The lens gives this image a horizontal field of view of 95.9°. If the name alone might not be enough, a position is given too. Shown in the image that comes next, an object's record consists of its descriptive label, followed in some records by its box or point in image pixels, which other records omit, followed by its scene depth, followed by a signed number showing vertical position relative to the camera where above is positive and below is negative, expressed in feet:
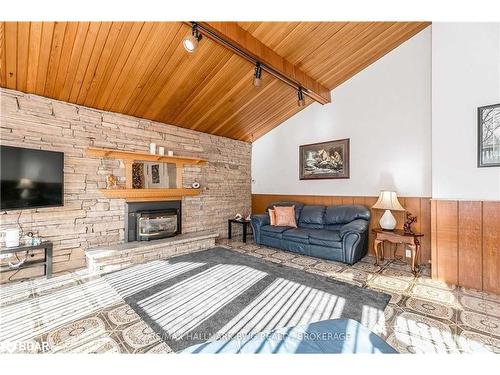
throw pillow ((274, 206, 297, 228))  15.03 -1.87
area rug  6.36 -3.90
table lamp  11.44 -0.84
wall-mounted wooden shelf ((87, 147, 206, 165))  11.47 +1.85
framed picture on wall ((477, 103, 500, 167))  8.38 +2.06
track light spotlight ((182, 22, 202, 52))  8.00 +5.49
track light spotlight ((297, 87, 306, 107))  12.79 +5.35
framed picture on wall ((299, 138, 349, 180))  14.64 +2.01
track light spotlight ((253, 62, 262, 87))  10.30 +5.26
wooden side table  10.36 -2.36
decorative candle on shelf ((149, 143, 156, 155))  13.35 +2.35
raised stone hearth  10.64 -3.38
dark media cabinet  8.86 -3.02
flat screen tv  8.76 +0.38
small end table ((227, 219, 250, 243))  16.46 -2.77
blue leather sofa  11.58 -2.51
